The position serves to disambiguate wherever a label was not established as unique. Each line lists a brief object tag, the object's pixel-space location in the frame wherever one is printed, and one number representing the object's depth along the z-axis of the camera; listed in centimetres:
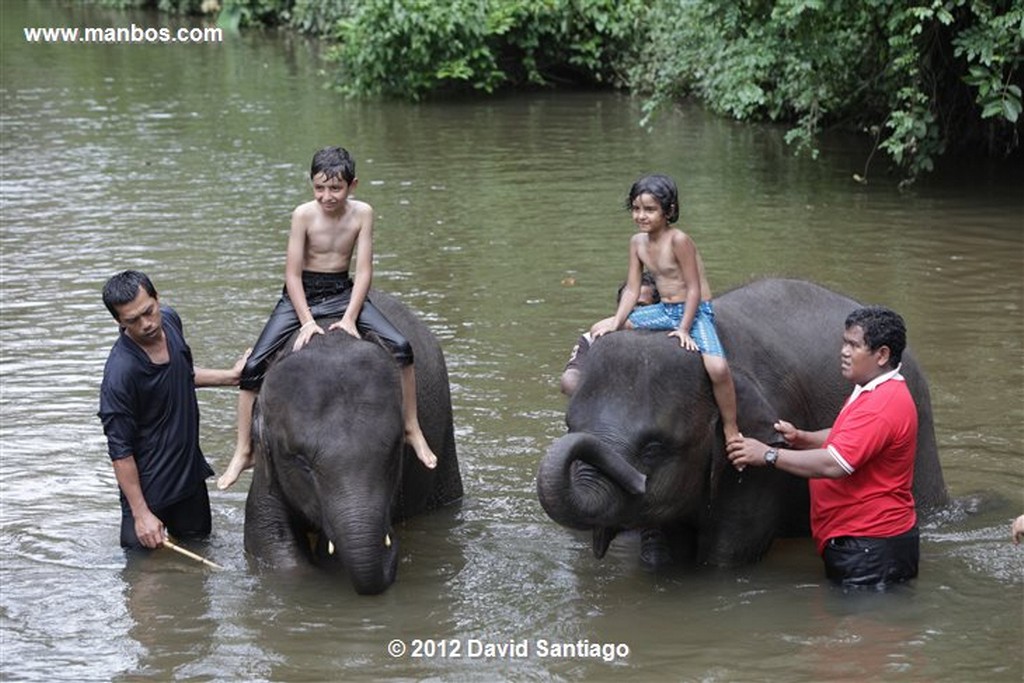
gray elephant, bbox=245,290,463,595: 1312
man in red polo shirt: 1306
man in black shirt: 1409
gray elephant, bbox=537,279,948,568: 1284
